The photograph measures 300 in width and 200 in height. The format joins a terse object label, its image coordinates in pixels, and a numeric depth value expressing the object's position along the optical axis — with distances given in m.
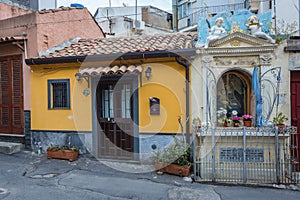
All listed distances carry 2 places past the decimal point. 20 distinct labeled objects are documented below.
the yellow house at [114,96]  7.56
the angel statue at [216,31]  7.06
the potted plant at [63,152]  8.03
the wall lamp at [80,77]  7.71
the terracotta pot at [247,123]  7.09
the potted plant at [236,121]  7.20
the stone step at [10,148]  8.77
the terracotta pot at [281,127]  6.49
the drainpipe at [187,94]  7.34
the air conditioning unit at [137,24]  18.11
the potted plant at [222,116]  7.28
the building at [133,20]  17.75
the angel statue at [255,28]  6.81
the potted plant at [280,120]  6.56
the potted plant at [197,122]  7.19
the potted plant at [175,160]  6.90
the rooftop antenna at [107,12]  20.93
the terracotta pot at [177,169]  6.86
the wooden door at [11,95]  9.21
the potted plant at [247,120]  7.07
